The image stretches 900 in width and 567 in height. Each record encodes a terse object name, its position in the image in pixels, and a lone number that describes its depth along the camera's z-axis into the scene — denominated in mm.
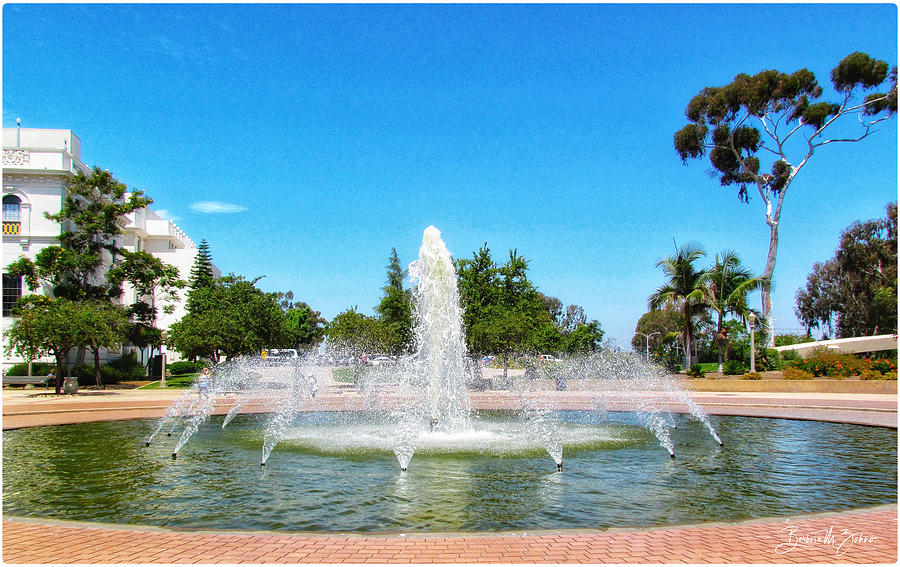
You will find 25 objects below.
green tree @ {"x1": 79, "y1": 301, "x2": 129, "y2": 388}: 29008
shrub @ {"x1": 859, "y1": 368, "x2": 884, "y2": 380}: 28398
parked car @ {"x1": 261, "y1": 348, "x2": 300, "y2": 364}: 42969
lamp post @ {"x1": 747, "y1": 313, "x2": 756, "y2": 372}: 31947
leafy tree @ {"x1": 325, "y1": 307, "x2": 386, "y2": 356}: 35281
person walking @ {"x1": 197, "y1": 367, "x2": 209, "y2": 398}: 25383
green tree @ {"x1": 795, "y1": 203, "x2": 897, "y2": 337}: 57844
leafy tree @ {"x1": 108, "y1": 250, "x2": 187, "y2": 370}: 37250
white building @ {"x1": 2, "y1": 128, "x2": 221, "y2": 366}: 36219
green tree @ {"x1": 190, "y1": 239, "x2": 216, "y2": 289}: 62975
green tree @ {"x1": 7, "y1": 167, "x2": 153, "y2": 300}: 34312
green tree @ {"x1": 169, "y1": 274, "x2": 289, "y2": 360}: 36094
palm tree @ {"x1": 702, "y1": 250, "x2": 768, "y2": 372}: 34000
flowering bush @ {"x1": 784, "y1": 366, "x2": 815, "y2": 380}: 30078
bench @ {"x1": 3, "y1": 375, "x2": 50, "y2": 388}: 32938
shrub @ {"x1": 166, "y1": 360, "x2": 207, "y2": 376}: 45312
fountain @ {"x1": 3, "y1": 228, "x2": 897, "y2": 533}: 7660
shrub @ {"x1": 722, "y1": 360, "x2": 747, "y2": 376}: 33562
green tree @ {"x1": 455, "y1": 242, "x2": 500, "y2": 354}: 31844
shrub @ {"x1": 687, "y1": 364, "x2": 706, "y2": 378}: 33156
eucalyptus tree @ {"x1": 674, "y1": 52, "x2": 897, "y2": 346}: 43531
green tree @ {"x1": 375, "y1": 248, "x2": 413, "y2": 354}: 34500
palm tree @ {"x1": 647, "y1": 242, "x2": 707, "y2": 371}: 35344
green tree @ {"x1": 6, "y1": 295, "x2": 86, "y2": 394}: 28031
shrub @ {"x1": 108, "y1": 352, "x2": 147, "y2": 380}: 40688
